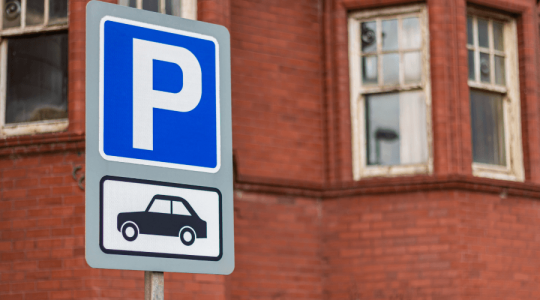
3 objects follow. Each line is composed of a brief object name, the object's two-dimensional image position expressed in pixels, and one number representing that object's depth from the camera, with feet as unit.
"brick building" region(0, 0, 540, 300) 44.97
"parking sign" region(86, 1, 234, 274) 16.64
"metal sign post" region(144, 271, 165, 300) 16.49
